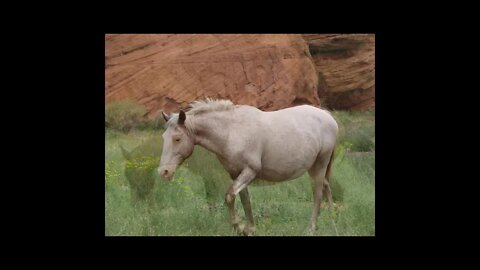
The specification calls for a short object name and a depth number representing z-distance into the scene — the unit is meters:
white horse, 8.42
